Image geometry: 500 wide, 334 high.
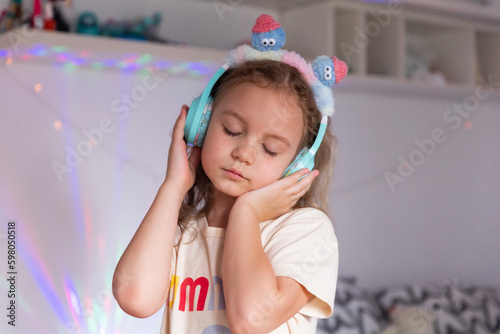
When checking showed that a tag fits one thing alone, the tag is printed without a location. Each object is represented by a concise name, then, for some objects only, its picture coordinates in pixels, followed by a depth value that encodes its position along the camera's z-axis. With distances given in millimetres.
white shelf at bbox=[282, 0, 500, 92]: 2082
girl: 825
